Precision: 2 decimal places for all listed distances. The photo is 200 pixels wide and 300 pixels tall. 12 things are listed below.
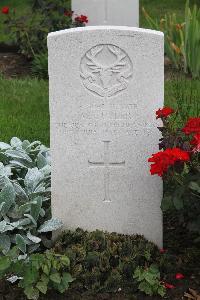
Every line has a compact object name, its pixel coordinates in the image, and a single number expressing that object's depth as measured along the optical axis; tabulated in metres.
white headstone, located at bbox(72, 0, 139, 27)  9.52
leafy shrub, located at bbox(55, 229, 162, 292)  4.19
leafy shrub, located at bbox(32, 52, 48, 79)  8.66
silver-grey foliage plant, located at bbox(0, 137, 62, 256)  4.44
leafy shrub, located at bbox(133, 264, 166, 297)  4.13
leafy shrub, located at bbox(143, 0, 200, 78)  8.16
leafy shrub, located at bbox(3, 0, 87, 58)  9.21
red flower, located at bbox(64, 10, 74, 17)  9.08
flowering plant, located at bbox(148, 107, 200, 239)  3.95
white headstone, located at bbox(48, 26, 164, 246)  4.22
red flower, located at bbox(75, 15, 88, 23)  8.70
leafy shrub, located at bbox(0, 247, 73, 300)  3.98
